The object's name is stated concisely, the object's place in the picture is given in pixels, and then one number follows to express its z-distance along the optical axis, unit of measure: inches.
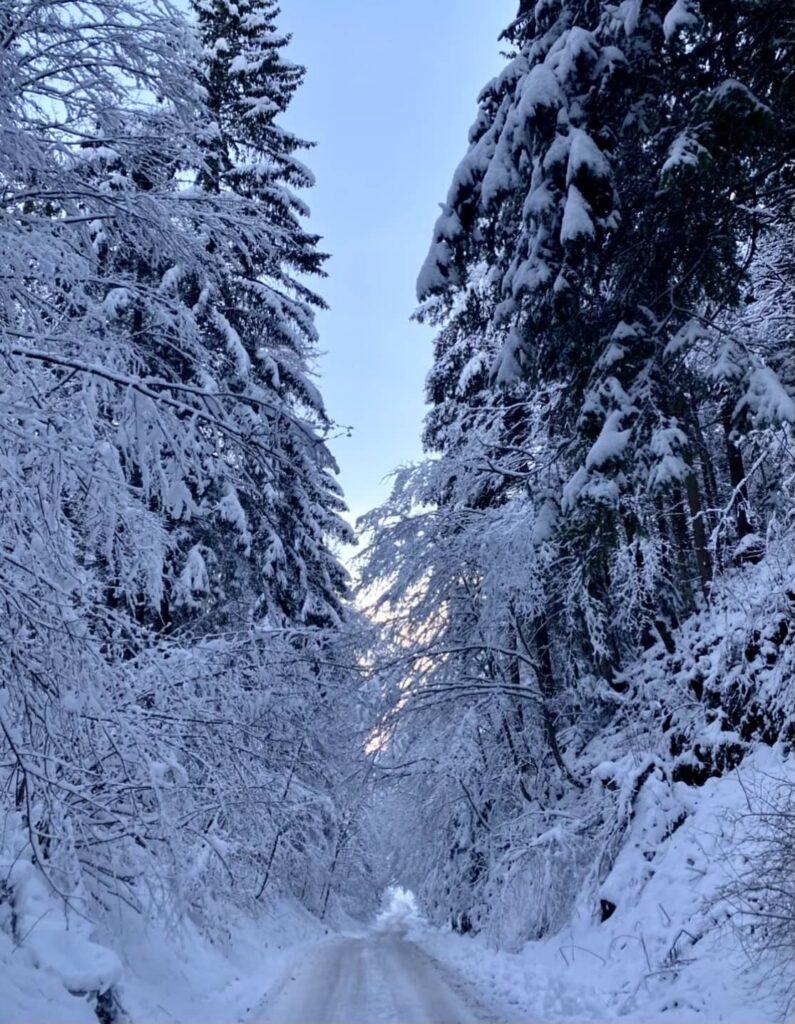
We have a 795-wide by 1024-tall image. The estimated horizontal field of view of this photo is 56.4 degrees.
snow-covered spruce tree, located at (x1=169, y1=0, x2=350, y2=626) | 584.4
